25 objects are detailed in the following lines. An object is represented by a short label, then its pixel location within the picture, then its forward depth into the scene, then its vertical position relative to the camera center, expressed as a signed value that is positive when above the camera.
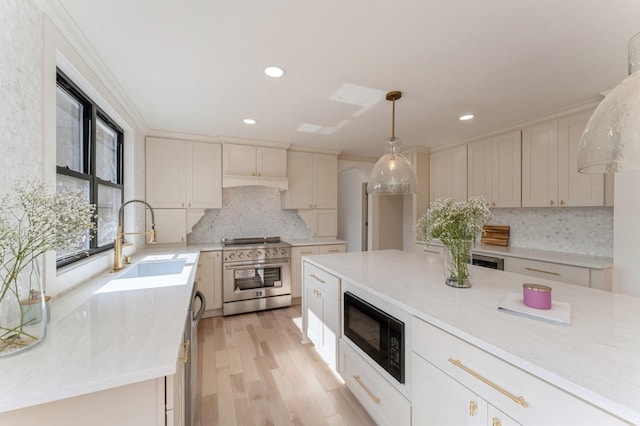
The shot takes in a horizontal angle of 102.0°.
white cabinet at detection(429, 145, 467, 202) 3.80 +0.61
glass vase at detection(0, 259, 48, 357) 0.87 -0.39
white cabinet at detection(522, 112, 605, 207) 2.56 +0.48
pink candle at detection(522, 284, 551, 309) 1.12 -0.37
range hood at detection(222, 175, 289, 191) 3.61 +0.45
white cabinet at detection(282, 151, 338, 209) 4.11 +0.52
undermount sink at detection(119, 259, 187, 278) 2.19 -0.50
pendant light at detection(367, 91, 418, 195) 2.11 +0.31
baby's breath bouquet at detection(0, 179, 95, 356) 0.89 -0.11
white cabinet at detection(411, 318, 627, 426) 0.74 -0.62
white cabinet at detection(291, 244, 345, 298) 3.71 -0.73
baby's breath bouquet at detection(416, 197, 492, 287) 1.50 -0.10
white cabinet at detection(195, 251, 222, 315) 3.28 -0.84
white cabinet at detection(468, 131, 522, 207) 3.17 +0.57
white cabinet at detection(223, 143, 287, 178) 3.66 +0.75
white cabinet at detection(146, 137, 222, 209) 3.34 +0.52
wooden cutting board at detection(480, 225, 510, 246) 3.51 -0.31
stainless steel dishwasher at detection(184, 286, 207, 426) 1.38 -0.93
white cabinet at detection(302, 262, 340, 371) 2.03 -0.86
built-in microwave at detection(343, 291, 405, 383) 1.37 -0.73
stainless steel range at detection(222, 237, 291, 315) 3.36 -0.86
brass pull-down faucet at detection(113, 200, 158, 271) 2.09 -0.33
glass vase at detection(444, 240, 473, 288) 1.52 -0.30
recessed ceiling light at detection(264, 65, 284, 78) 1.87 +1.04
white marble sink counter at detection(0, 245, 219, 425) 0.71 -0.47
